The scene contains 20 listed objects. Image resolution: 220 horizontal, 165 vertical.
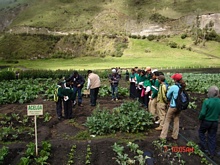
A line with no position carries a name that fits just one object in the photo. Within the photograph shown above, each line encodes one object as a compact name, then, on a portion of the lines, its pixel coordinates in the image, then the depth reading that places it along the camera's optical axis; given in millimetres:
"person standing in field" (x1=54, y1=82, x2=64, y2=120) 10052
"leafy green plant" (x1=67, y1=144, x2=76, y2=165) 6368
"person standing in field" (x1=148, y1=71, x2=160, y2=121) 9359
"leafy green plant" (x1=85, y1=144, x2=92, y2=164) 6347
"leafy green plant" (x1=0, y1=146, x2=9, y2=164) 6221
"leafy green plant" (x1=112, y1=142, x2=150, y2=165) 6229
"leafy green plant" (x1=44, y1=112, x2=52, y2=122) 10317
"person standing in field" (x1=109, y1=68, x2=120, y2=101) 13585
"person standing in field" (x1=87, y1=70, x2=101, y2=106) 12168
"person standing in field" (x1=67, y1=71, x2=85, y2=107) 12321
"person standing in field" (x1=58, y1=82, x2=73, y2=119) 10046
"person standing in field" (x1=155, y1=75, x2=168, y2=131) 8421
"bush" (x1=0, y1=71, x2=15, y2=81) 25832
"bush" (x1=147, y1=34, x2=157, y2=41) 81778
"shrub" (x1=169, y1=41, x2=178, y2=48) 70160
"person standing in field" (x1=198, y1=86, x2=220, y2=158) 6666
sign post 6936
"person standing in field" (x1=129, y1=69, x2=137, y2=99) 14267
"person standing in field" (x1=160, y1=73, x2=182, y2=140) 7385
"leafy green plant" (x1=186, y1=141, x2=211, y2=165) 6513
